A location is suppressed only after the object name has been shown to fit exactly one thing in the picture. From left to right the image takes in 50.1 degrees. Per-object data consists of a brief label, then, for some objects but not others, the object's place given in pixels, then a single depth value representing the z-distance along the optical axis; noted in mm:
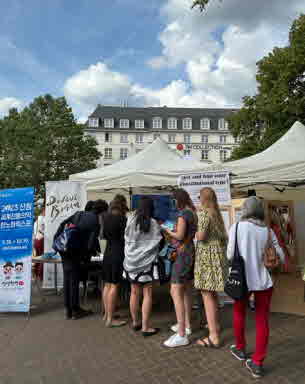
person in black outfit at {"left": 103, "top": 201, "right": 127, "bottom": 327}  4113
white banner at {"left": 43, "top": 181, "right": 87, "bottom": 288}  6035
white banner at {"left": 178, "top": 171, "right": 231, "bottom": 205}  4781
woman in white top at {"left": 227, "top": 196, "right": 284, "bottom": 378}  2879
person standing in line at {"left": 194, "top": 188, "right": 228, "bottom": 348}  3447
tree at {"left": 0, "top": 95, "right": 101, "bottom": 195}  26172
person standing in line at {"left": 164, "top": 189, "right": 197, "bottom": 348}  3586
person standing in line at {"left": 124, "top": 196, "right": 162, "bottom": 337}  3805
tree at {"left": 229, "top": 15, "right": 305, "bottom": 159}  15594
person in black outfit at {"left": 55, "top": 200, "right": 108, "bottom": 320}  4656
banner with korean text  4969
